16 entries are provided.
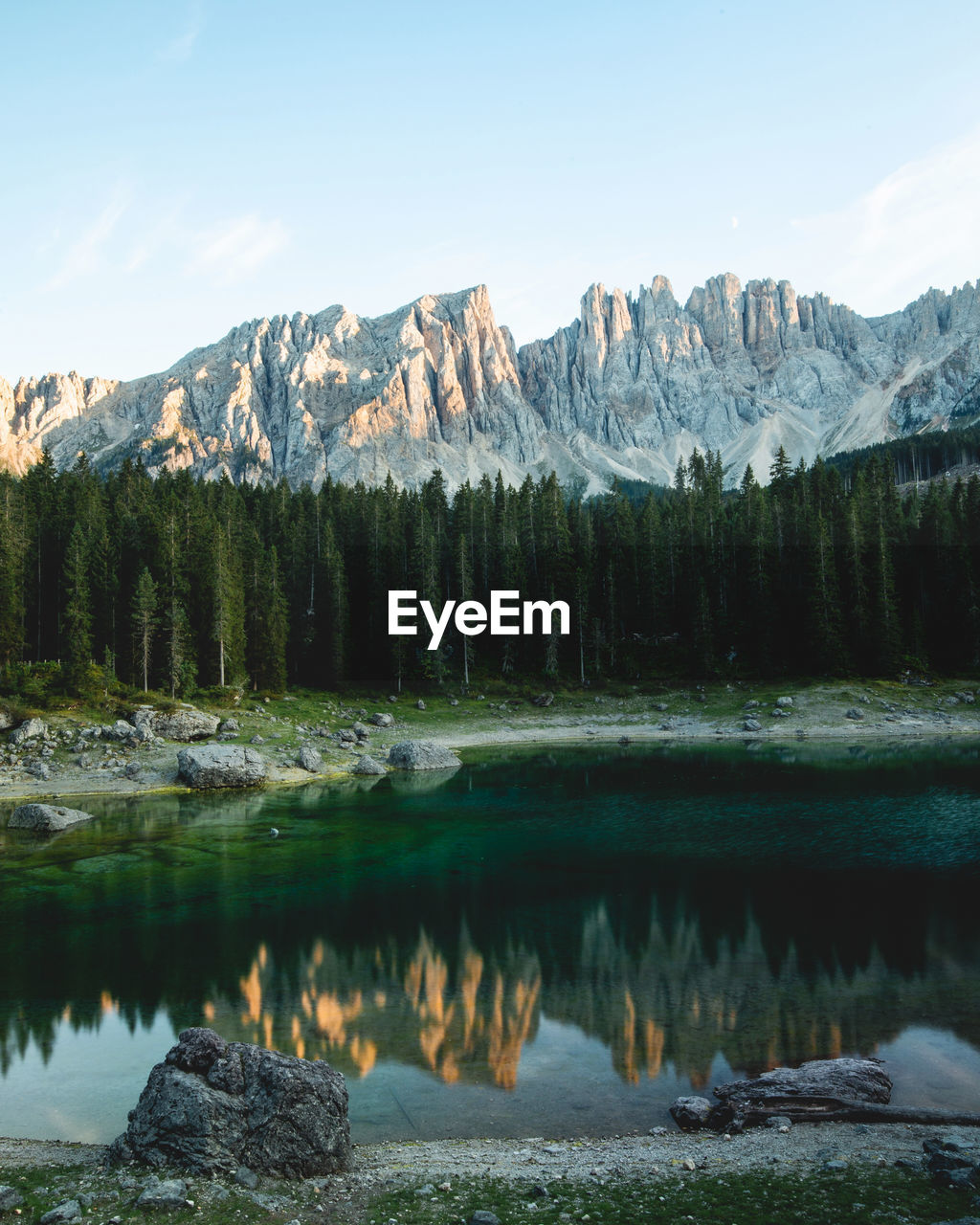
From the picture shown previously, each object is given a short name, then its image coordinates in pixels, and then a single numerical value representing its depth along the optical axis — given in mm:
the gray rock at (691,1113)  15070
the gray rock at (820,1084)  15453
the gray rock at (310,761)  62500
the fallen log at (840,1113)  14641
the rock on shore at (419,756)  66062
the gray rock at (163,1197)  11477
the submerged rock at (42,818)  45125
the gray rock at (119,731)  61031
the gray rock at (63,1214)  11062
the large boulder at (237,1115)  12969
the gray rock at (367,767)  63438
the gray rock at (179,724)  63188
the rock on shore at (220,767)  56781
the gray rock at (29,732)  57875
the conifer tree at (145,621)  70812
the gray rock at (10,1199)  11461
